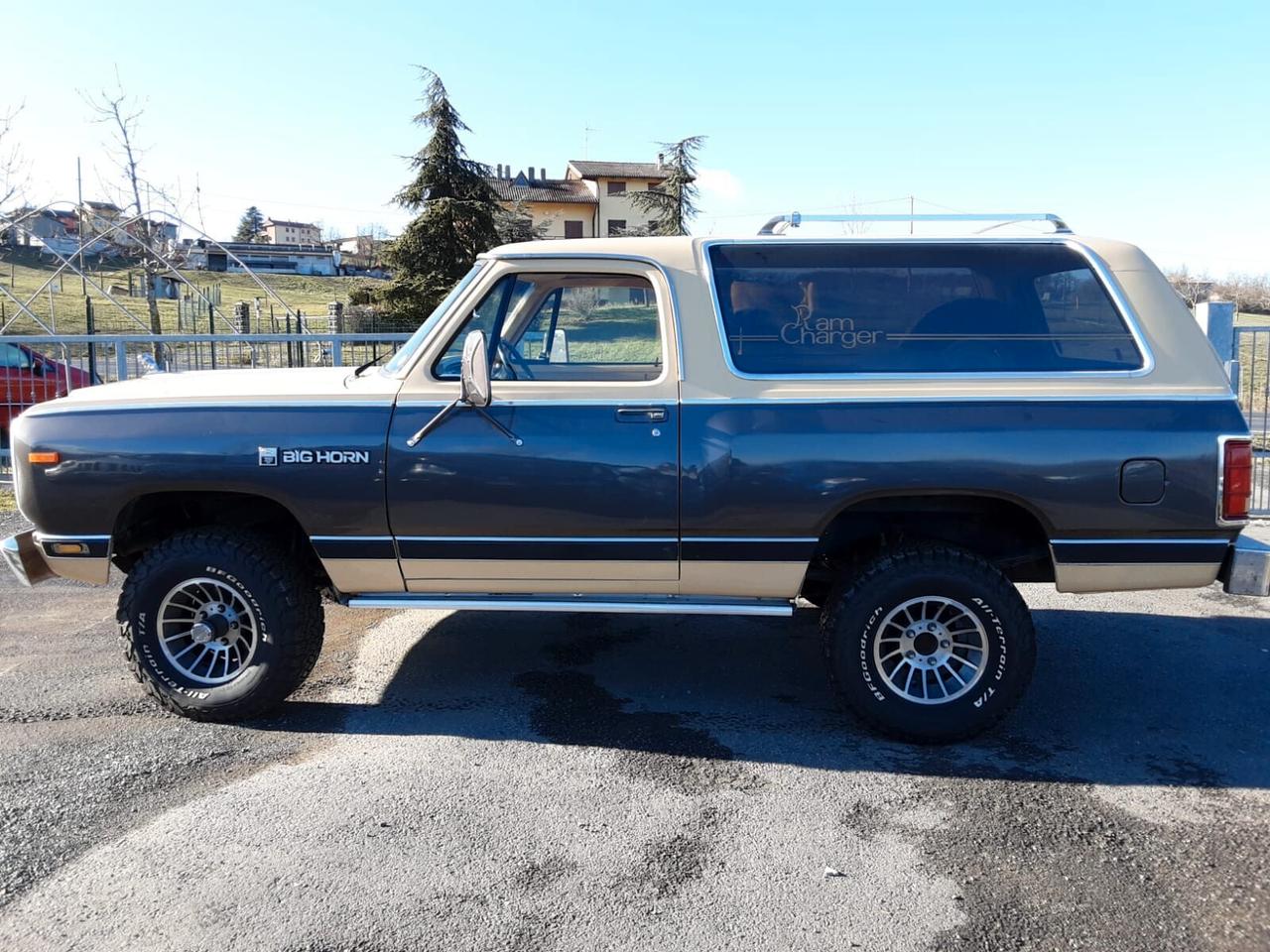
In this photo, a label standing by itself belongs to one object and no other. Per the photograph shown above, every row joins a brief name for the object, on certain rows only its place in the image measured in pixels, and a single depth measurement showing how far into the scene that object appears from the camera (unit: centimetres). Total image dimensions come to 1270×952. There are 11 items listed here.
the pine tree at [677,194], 3456
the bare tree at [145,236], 2144
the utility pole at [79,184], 2192
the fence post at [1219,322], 741
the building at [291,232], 10018
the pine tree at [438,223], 2753
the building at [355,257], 6612
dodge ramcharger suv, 394
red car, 1037
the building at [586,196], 5712
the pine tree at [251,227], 9131
